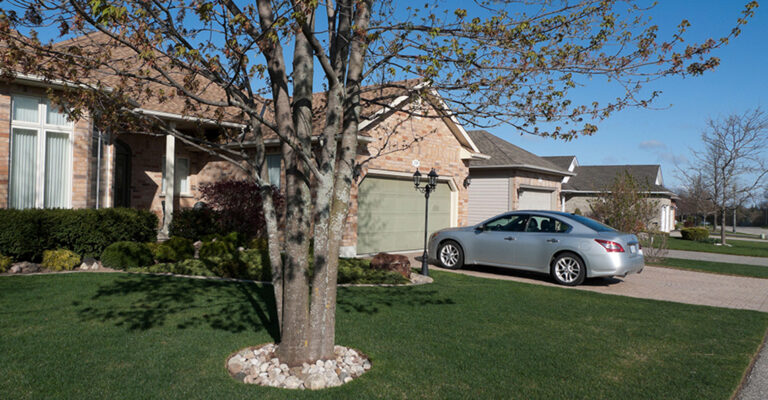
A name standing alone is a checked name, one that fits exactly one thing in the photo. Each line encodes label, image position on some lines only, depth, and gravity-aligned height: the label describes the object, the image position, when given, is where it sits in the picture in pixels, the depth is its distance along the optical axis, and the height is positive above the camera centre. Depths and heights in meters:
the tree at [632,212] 15.28 +0.10
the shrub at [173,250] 10.70 -0.91
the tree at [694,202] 36.25 +1.29
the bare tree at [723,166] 24.86 +2.55
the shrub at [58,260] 9.45 -1.02
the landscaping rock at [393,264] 10.23 -1.08
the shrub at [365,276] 9.39 -1.24
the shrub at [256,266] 9.30 -1.09
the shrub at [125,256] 9.77 -0.96
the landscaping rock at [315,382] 4.35 -1.48
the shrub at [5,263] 8.92 -1.03
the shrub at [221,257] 9.52 -1.01
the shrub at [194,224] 13.47 -0.43
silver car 9.74 -0.68
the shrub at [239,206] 13.31 +0.08
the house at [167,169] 10.41 +1.01
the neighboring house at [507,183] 19.78 +1.26
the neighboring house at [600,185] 36.00 +2.20
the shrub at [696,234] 28.94 -0.99
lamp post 10.45 +0.61
